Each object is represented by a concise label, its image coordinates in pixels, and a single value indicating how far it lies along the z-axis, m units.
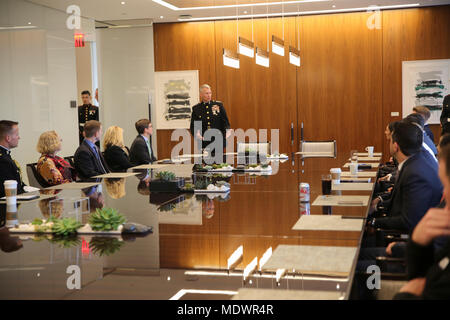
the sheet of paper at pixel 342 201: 3.76
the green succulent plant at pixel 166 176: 4.68
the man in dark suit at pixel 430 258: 1.96
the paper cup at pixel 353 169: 5.47
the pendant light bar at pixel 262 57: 7.61
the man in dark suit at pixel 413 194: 3.22
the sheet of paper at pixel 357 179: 5.06
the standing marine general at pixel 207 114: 9.22
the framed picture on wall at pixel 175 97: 12.11
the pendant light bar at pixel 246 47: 7.24
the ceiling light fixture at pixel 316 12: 10.91
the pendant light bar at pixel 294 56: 8.51
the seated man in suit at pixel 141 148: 7.48
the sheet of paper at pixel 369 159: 7.38
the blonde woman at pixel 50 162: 5.64
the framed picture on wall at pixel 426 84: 11.06
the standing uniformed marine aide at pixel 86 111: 11.52
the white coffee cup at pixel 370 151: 7.90
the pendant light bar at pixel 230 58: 7.28
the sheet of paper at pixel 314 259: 2.23
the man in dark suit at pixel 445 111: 9.62
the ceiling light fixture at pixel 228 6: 10.06
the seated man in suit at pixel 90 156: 6.17
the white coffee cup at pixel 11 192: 3.72
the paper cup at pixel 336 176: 4.78
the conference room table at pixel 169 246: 2.10
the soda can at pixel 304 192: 3.96
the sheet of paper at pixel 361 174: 5.37
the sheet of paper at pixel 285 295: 1.94
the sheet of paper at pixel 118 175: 5.98
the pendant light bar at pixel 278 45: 7.37
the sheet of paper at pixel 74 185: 5.07
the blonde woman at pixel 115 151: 7.06
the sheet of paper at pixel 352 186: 4.54
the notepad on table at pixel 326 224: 3.00
